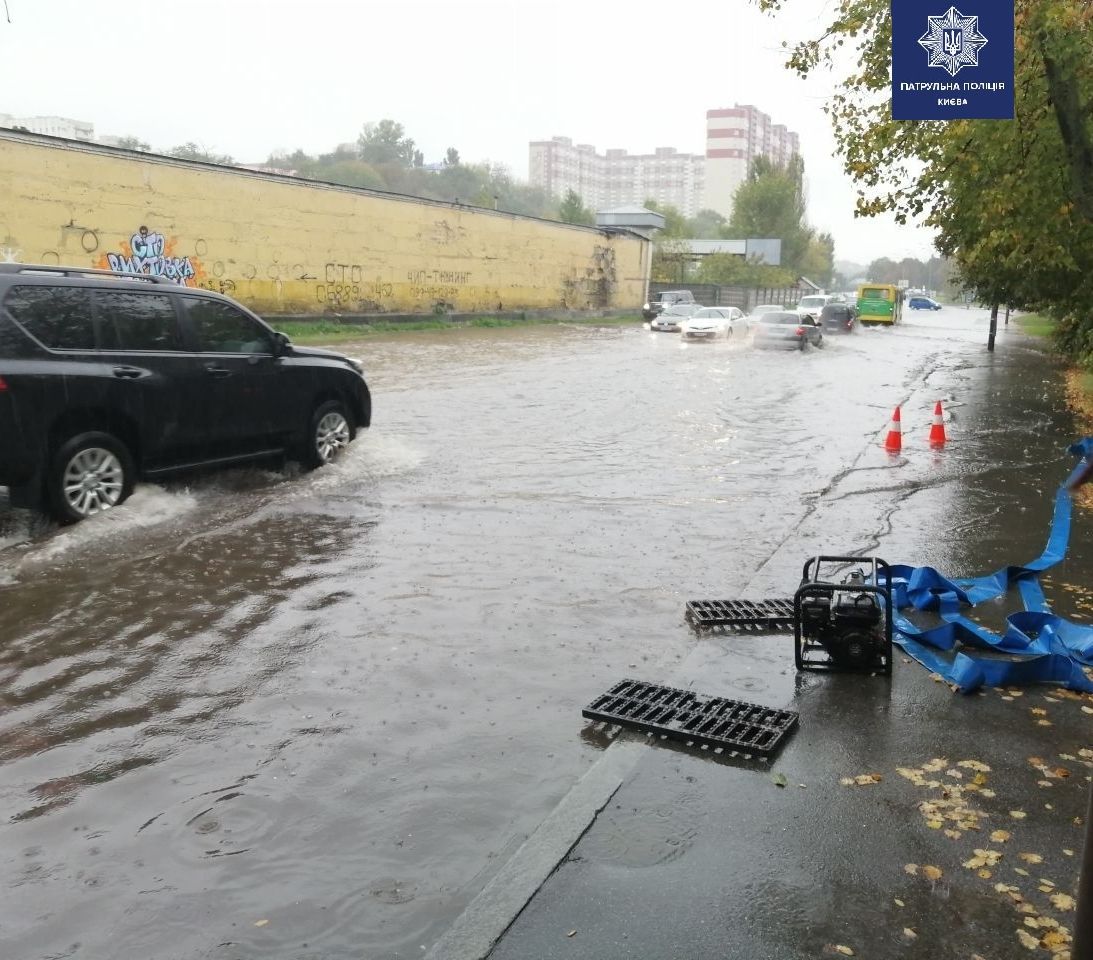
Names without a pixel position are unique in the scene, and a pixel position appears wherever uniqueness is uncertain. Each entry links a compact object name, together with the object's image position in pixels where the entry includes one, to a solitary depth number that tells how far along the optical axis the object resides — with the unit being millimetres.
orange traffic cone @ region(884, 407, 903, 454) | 13469
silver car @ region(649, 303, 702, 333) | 43531
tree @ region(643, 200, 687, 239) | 86125
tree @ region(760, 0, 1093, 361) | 8594
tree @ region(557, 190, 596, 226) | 81875
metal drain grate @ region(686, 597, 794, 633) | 6184
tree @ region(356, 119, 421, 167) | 120438
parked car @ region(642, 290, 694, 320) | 51656
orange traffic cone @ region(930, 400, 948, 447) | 14172
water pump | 5230
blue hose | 5160
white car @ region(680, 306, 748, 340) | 37438
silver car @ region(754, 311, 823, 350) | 35844
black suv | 7438
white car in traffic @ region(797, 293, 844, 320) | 53256
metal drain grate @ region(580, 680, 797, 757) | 4449
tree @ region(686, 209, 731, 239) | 107350
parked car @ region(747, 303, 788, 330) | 37875
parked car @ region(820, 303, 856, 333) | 52062
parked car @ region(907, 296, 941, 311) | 105181
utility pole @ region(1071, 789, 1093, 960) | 2094
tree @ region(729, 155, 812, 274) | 94562
